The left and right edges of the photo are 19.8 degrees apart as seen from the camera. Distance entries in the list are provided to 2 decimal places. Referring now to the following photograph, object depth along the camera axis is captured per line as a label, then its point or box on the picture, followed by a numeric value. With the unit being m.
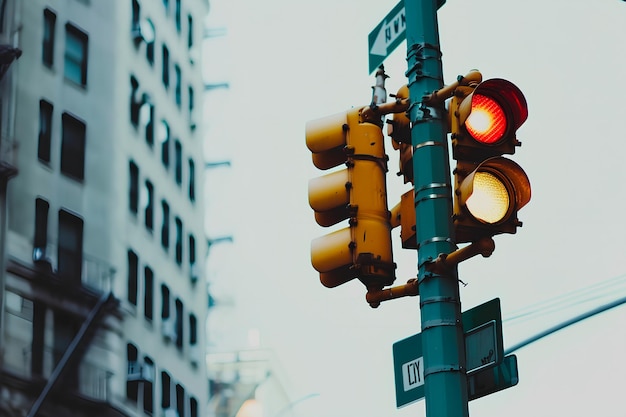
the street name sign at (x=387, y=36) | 11.66
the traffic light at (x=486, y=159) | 9.43
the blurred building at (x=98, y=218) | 56.71
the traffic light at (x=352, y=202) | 9.98
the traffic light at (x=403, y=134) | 10.91
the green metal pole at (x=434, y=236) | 9.64
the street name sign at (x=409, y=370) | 10.41
